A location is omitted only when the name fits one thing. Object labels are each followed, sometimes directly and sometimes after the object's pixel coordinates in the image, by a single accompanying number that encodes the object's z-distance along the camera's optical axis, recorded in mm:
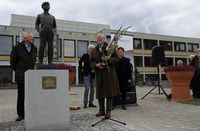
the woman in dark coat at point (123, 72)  5171
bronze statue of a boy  4180
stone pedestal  3524
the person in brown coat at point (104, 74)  4014
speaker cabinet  6920
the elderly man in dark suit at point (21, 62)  4176
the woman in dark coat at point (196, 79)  6623
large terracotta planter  6230
